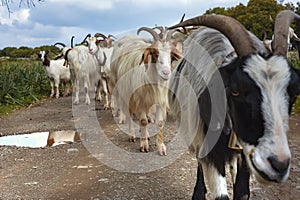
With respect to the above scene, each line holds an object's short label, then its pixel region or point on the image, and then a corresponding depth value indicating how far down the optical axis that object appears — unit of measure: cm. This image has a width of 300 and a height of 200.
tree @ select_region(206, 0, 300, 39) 2283
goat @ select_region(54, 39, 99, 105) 1181
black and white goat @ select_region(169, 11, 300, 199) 211
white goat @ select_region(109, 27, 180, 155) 561
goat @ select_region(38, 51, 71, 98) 1443
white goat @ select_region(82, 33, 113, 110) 1077
